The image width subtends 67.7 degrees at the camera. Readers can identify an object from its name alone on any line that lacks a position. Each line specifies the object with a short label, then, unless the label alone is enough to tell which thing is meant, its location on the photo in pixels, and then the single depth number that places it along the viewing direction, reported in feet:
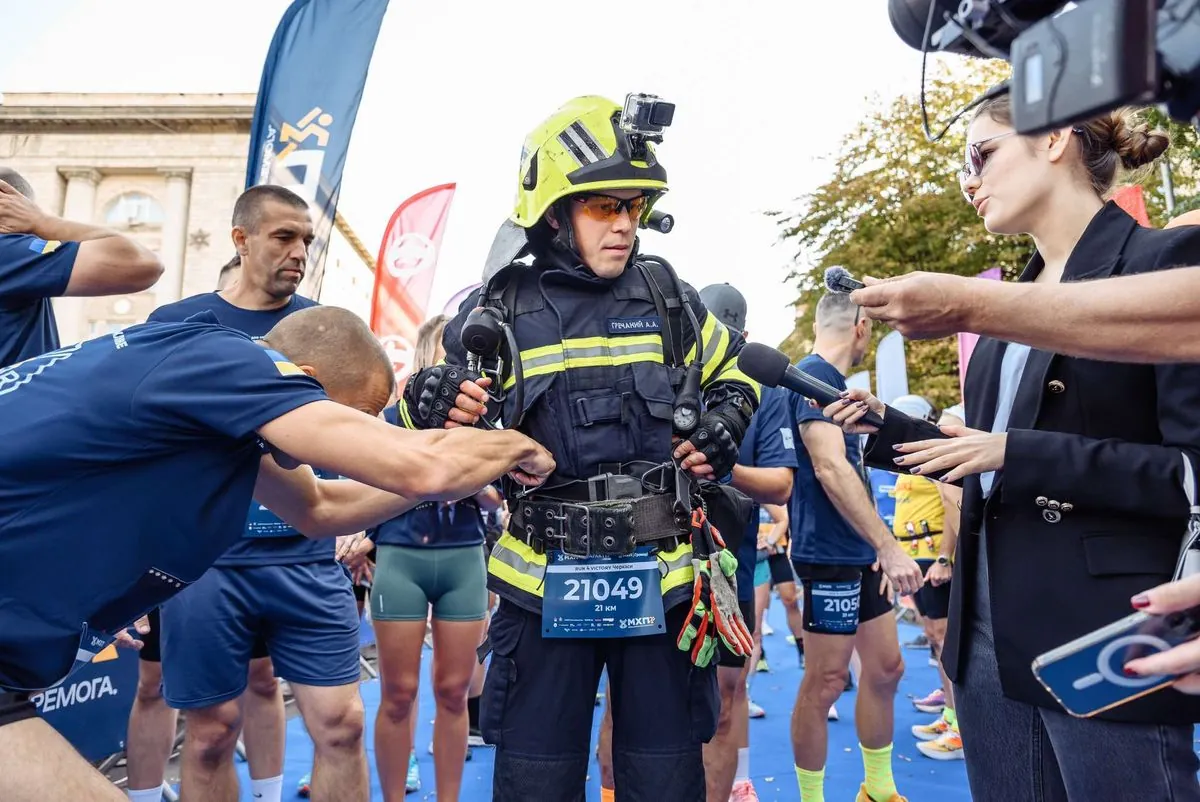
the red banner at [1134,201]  19.76
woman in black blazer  5.95
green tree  61.62
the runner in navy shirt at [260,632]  11.78
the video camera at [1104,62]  3.40
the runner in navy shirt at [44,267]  10.28
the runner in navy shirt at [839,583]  14.57
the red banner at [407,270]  37.70
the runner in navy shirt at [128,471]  6.02
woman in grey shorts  13.85
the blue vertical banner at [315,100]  21.47
